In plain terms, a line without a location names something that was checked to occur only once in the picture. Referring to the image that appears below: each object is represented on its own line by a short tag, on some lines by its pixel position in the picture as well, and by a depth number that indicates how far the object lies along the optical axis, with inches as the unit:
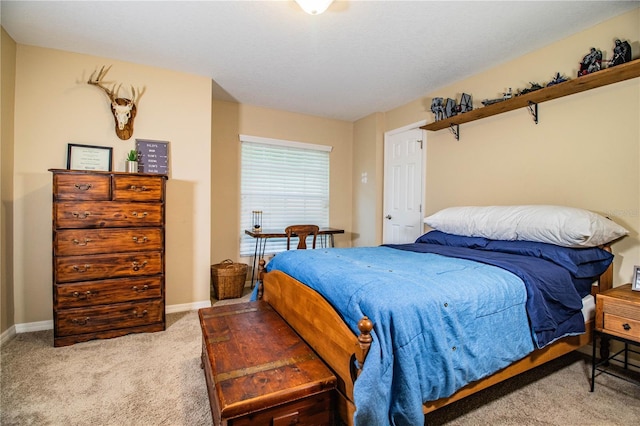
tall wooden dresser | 94.3
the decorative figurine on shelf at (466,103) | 121.9
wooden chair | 148.6
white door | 152.2
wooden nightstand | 68.6
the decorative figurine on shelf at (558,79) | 92.2
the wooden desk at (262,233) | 153.0
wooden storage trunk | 46.0
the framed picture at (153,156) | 119.2
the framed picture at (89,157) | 109.3
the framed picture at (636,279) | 75.3
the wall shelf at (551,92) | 80.6
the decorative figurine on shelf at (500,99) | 107.3
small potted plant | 110.5
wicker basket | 141.5
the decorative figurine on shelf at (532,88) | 99.3
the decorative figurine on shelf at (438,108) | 130.3
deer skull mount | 113.3
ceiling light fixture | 76.2
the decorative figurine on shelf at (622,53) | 80.4
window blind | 168.1
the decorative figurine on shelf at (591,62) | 85.4
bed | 48.1
